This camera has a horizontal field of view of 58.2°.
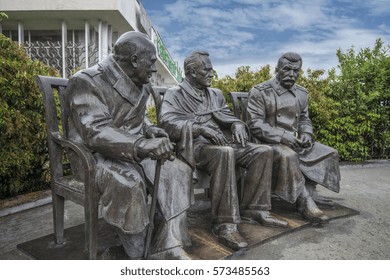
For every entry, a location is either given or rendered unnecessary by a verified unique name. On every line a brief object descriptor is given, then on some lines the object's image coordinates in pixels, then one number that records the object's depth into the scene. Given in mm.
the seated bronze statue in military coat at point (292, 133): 3291
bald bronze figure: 2156
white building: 11023
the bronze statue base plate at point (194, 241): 2516
